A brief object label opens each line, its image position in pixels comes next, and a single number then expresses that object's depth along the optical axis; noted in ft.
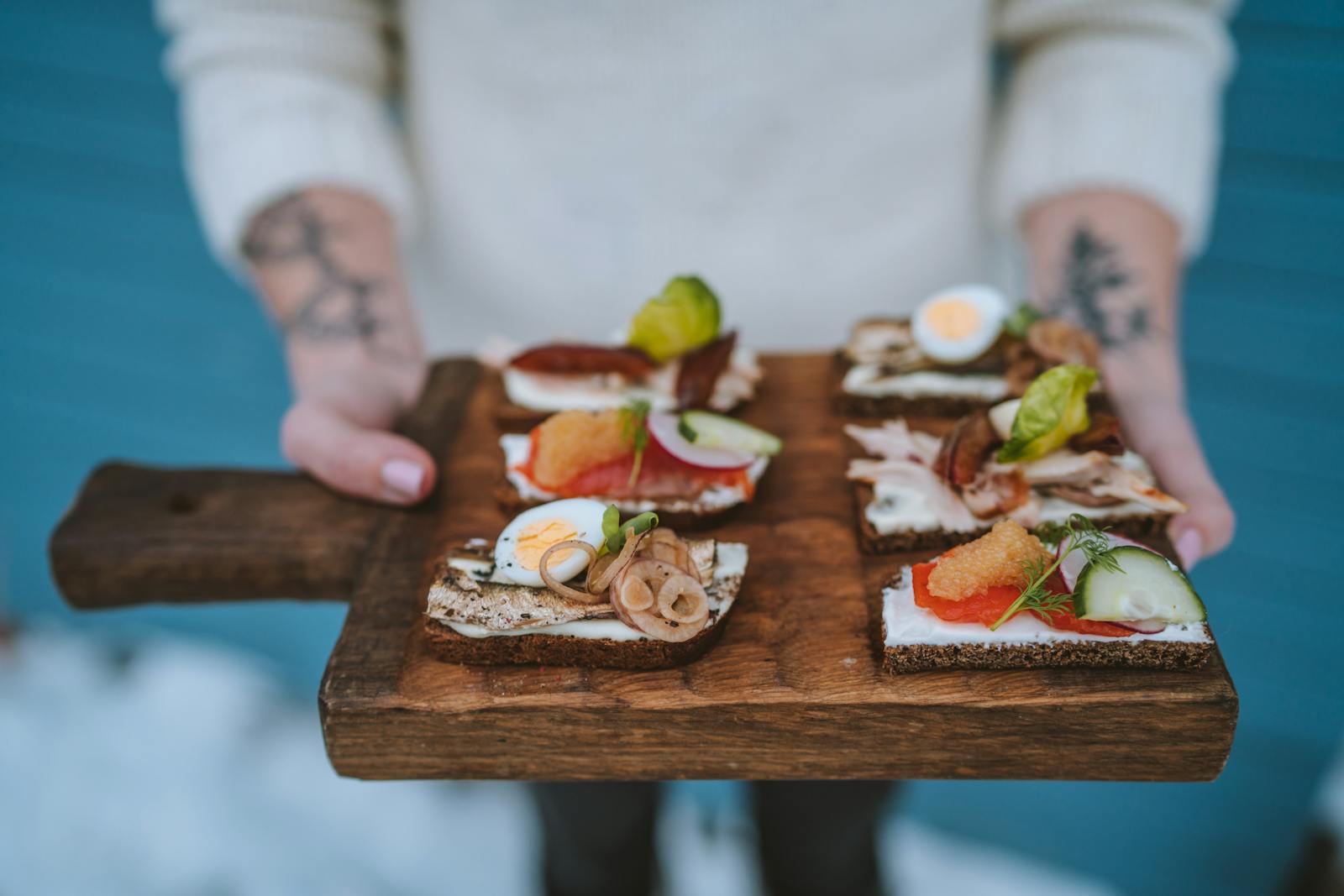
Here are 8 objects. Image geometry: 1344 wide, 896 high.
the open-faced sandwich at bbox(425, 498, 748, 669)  1.61
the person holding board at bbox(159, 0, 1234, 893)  2.16
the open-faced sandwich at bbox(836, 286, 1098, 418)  1.99
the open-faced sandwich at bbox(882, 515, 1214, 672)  1.58
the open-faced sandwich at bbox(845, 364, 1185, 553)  1.76
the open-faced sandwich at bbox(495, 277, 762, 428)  1.98
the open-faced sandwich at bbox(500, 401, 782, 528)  1.83
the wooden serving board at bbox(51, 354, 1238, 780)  1.59
